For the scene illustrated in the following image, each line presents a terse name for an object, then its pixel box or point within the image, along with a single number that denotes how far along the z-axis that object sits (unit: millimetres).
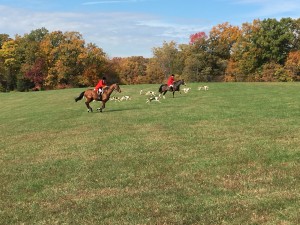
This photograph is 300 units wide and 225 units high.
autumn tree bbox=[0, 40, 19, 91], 90688
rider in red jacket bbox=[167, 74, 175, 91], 37344
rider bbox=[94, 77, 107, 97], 26609
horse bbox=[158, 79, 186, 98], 37625
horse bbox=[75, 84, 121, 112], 26641
